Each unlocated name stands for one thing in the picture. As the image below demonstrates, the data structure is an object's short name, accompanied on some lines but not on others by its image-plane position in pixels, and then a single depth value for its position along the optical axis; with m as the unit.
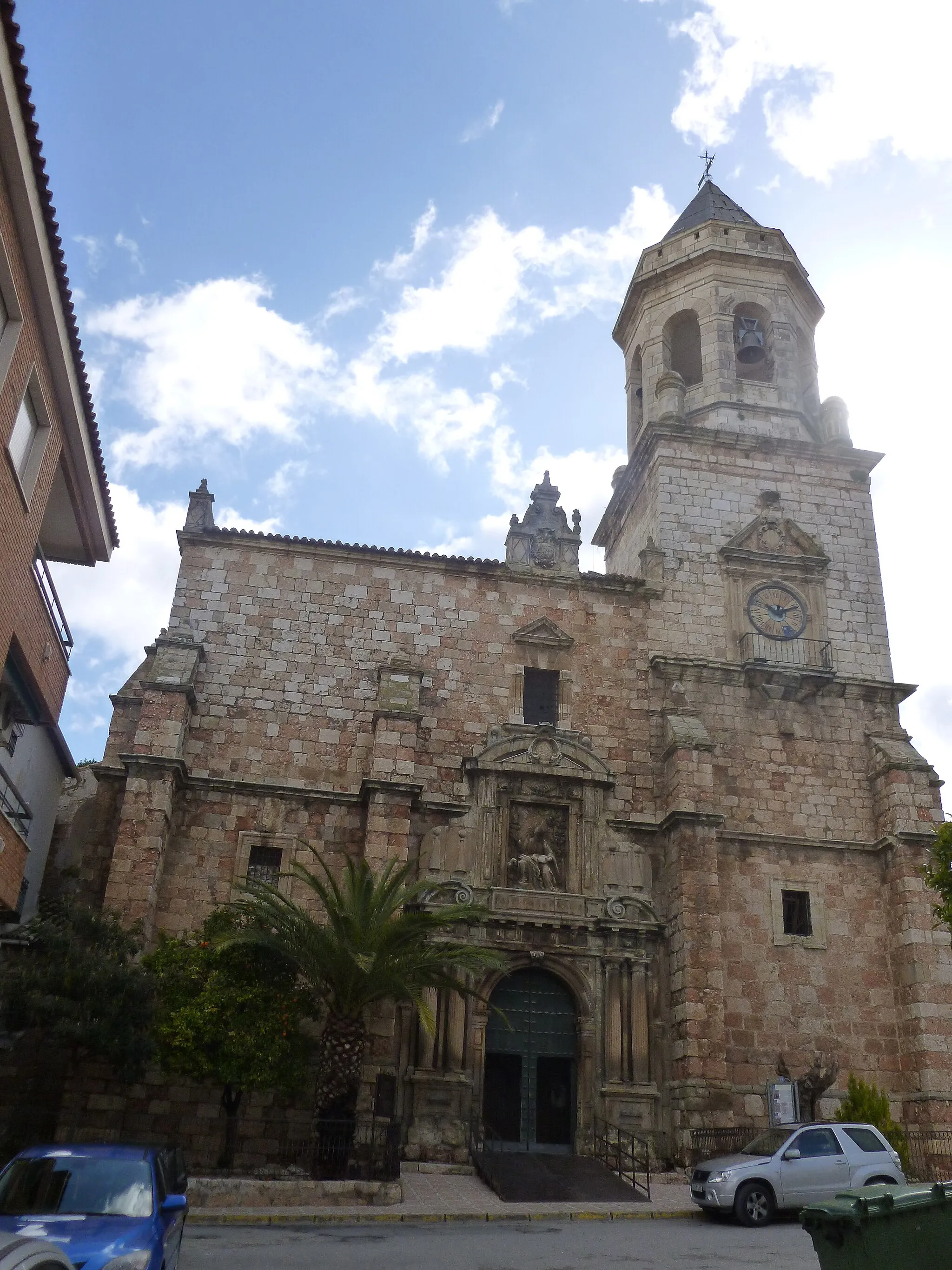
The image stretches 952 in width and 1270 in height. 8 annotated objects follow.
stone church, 19.08
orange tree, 15.88
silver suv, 13.45
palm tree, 15.88
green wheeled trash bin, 6.53
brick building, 9.84
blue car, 6.89
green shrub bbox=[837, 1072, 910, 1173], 18.14
